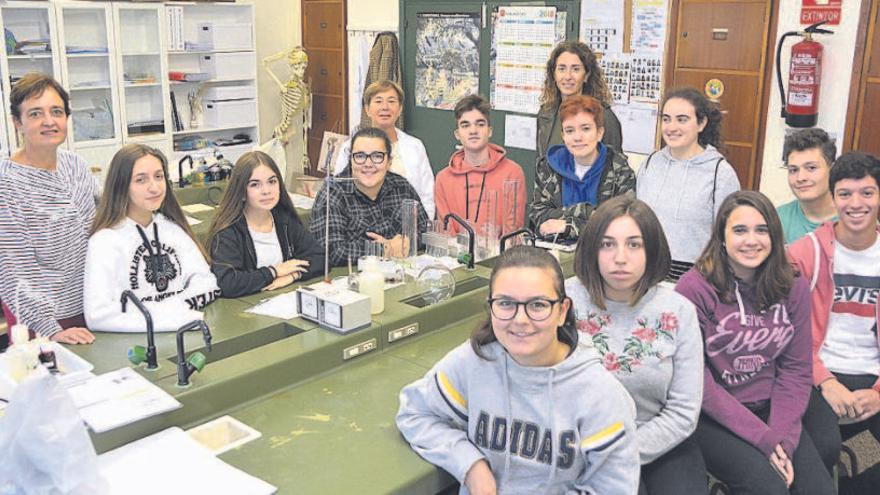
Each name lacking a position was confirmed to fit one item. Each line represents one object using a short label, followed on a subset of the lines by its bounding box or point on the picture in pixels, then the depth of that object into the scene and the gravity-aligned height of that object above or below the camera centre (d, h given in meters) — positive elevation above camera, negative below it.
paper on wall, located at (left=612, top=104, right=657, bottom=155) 5.07 -0.28
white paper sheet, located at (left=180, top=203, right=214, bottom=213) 4.28 -0.70
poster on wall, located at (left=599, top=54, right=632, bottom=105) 5.14 +0.04
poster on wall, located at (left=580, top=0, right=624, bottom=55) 5.12 +0.35
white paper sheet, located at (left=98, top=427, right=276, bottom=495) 1.71 -0.86
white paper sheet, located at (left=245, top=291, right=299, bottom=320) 2.60 -0.76
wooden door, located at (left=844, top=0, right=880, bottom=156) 4.08 -0.08
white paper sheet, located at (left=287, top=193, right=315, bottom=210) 4.50 -0.71
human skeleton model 6.73 -0.12
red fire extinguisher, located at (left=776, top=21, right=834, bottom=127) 4.20 +0.01
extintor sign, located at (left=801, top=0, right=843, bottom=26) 4.16 +0.37
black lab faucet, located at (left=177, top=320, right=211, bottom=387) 2.01 -0.71
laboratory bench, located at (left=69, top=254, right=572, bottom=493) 1.84 -0.84
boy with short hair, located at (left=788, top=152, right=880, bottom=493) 2.55 -0.64
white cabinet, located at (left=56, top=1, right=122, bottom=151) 5.80 -0.02
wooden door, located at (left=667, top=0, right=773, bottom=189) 4.55 +0.13
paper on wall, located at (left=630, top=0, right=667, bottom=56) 4.91 +0.33
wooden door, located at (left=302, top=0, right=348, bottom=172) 6.95 +0.10
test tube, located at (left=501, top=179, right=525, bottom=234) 3.32 -0.53
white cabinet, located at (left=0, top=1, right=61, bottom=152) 5.39 +0.20
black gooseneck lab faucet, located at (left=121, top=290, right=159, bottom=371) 2.07 -0.72
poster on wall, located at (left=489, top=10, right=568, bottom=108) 5.43 +0.28
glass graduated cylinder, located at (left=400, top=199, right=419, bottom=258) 3.08 -0.57
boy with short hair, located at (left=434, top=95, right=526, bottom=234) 3.45 -0.41
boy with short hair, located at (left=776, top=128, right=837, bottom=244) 2.80 -0.33
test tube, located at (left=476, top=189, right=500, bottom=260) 3.18 -0.61
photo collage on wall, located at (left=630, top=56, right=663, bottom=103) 5.00 +0.01
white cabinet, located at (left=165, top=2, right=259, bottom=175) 6.48 +0.02
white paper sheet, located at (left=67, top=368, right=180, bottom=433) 1.88 -0.78
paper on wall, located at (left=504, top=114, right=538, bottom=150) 5.75 -0.37
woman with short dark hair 2.51 -0.46
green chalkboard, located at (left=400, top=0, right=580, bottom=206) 5.88 +0.15
